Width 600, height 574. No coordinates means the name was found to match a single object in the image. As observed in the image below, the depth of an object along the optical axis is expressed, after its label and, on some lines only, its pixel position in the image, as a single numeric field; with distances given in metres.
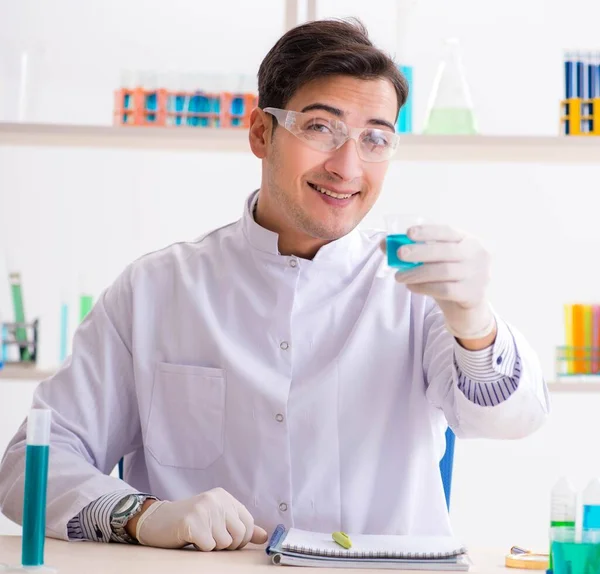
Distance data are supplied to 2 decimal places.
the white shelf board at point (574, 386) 2.51
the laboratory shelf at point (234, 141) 2.49
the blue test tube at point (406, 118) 2.56
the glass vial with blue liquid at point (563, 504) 1.24
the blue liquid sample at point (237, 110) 2.55
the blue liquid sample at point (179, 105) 2.56
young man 1.80
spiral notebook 1.31
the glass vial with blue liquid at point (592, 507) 1.23
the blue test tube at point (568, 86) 2.55
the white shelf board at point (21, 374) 2.50
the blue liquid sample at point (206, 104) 2.56
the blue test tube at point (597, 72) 2.54
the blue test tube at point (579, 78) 2.54
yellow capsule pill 1.38
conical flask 2.56
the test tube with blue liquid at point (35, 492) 1.21
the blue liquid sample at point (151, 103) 2.55
